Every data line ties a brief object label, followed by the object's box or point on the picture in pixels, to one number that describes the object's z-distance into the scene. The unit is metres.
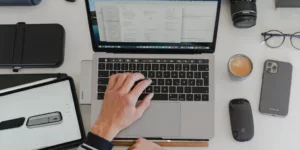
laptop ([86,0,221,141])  1.00
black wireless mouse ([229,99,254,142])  1.03
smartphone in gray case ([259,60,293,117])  1.06
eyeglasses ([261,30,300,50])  1.13
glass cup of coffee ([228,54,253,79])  1.08
